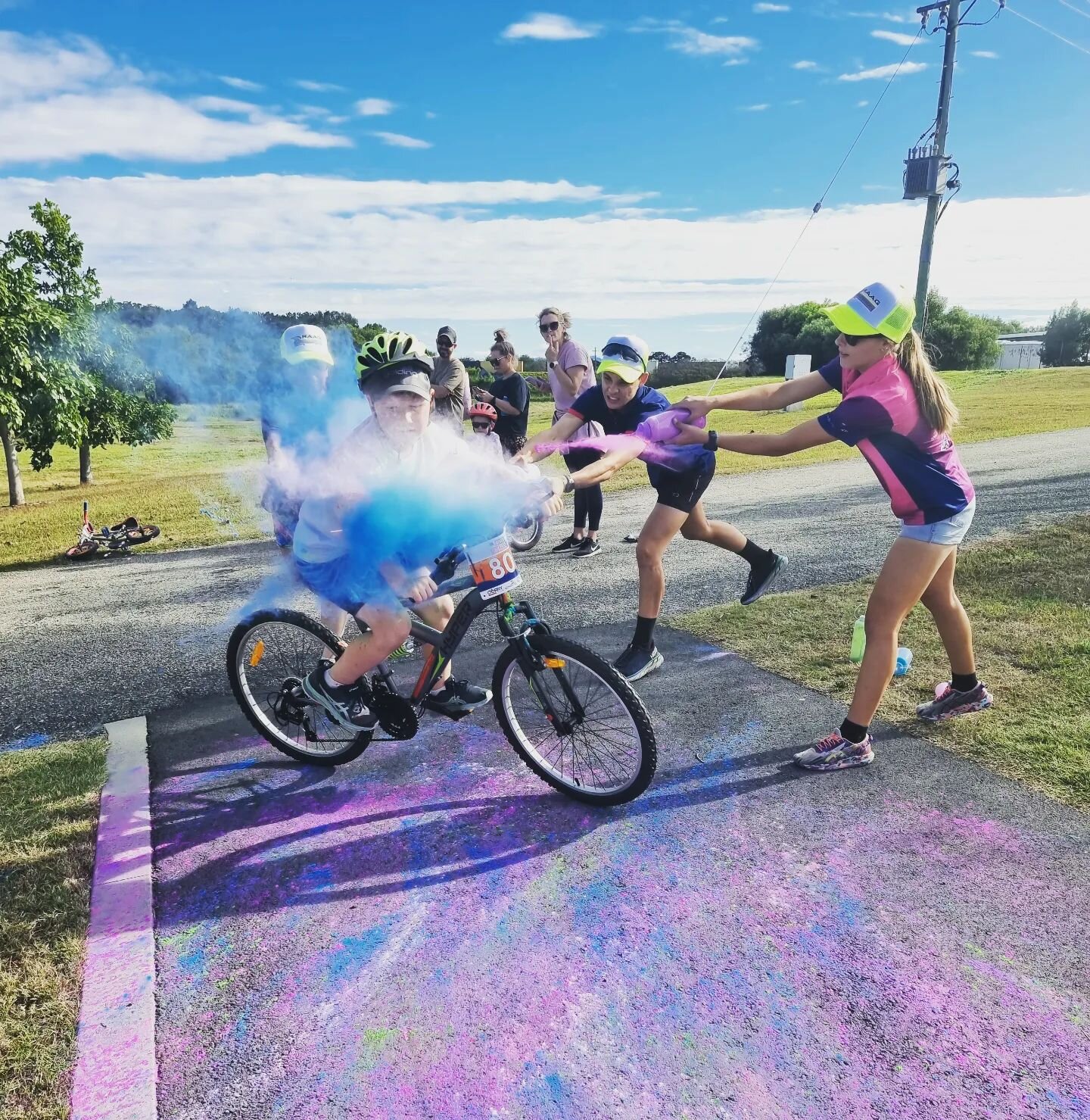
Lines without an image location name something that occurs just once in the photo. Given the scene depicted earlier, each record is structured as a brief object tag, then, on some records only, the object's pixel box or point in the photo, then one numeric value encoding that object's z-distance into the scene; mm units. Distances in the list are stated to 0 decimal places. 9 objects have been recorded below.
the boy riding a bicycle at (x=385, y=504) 3225
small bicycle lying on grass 9320
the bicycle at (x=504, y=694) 3371
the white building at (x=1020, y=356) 81812
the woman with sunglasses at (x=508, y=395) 8906
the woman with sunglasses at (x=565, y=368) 7754
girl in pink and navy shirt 3340
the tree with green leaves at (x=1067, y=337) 79062
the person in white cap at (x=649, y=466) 4594
